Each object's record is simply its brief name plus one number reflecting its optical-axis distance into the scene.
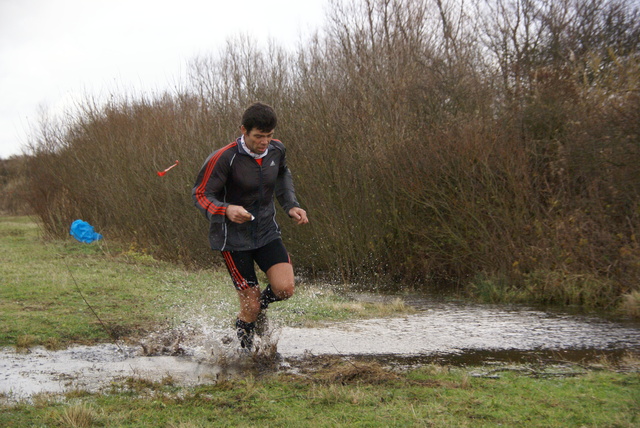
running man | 5.50
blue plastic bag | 19.61
